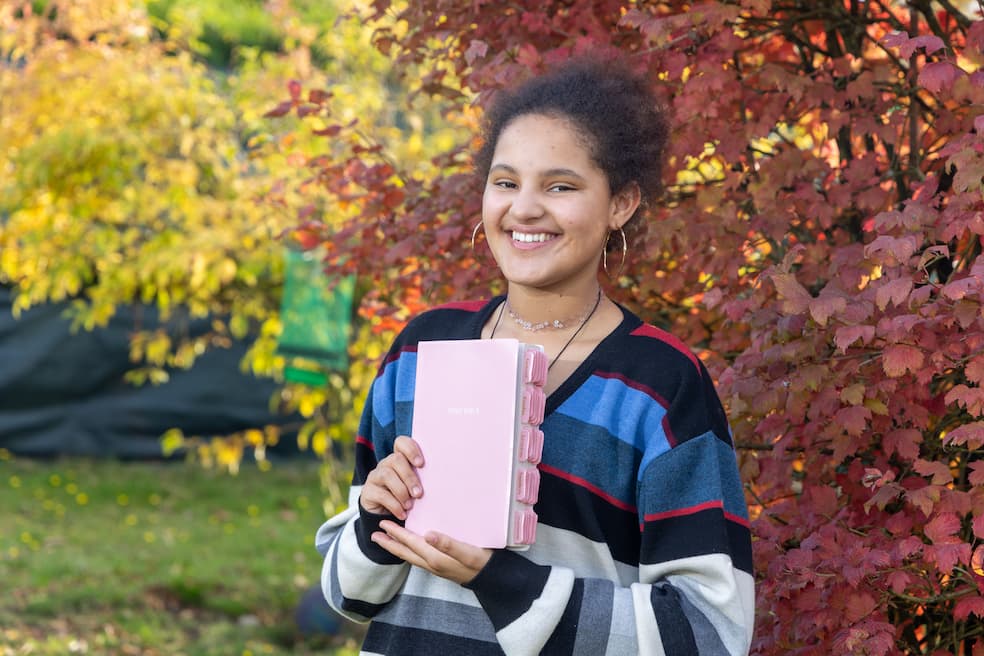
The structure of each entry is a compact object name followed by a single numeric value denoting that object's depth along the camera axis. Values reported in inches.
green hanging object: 223.3
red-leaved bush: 80.5
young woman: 62.3
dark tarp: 356.8
